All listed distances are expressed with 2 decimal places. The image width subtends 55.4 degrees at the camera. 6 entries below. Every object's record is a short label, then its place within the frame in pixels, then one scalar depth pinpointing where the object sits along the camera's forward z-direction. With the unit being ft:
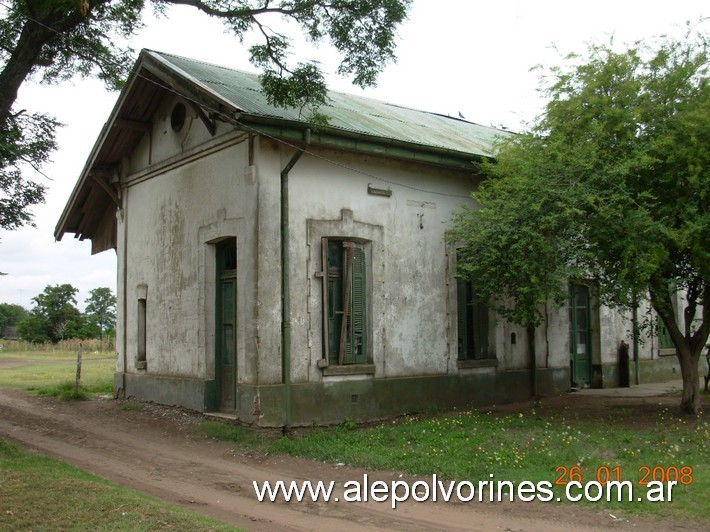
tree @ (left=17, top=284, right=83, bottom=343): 177.27
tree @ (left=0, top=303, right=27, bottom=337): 252.62
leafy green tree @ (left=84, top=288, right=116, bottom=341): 209.56
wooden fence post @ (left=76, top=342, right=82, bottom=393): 51.16
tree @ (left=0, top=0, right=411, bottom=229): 34.53
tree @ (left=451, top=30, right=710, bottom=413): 32.50
